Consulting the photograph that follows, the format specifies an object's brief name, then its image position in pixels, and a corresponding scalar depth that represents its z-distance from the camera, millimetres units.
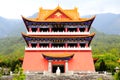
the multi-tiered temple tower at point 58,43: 33781
